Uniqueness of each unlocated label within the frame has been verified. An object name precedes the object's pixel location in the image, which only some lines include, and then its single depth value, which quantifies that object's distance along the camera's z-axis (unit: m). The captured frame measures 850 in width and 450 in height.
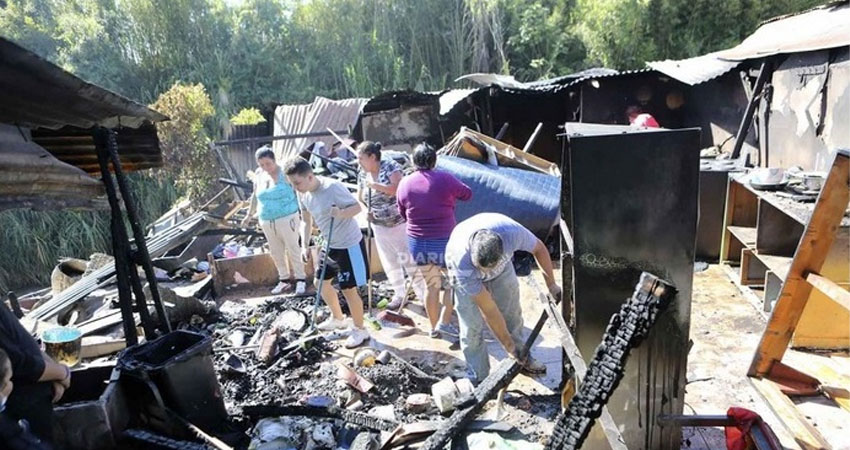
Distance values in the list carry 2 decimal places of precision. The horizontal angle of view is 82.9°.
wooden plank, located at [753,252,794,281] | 4.41
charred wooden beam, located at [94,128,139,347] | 3.78
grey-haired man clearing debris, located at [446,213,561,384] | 3.39
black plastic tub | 3.30
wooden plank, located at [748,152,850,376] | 2.11
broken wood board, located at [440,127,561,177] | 7.79
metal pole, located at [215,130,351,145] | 11.52
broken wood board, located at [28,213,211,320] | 5.95
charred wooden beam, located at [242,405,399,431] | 3.55
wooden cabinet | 4.11
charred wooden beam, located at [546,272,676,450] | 1.97
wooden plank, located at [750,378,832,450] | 2.11
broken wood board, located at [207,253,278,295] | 7.07
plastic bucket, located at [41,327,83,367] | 4.16
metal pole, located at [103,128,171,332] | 3.80
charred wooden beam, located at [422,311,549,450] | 3.12
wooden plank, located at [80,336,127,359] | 5.12
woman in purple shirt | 4.66
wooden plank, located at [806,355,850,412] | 2.29
